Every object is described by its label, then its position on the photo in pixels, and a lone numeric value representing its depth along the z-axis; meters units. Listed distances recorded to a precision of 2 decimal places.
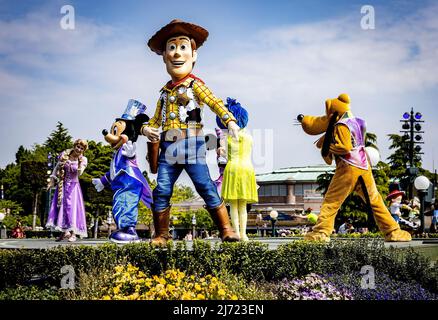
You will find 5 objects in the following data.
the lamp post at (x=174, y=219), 36.53
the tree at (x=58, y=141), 34.94
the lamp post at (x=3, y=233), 23.16
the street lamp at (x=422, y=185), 13.82
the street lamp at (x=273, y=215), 20.30
